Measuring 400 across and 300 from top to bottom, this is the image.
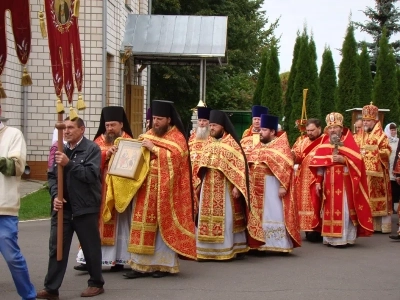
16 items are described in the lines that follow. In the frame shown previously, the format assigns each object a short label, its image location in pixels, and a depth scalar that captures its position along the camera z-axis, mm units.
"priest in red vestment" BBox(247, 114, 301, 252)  11469
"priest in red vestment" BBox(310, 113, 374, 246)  12375
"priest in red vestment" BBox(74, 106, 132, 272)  9594
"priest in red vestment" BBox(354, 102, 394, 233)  14195
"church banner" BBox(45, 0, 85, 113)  7965
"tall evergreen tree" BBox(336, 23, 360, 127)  24891
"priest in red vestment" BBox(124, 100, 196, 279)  9250
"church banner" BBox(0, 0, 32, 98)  8266
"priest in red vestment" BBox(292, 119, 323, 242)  12797
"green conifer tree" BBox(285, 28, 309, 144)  24859
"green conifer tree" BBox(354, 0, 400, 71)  38156
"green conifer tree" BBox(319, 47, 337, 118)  25984
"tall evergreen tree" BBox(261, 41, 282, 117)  26344
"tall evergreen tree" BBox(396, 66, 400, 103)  26681
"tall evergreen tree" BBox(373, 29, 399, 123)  25141
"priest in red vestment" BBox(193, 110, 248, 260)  10766
